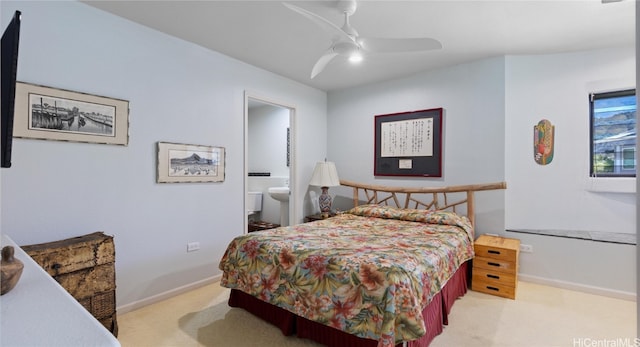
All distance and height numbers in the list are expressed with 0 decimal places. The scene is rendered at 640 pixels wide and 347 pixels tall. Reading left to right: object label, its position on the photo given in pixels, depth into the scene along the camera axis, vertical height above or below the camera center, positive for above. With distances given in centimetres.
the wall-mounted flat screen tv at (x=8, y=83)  96 +29
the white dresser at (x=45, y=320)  59 -34
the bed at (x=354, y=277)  167 -70
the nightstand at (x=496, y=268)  281 -92
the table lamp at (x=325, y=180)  416 -9
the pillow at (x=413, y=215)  310 -47
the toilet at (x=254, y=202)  525 -53
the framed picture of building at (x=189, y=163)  283 +10
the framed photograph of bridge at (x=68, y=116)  208 +43
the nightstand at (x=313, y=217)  427 -65
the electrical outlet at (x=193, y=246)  306 -78
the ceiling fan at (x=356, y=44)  210 +98
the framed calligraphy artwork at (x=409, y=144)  383 +42
